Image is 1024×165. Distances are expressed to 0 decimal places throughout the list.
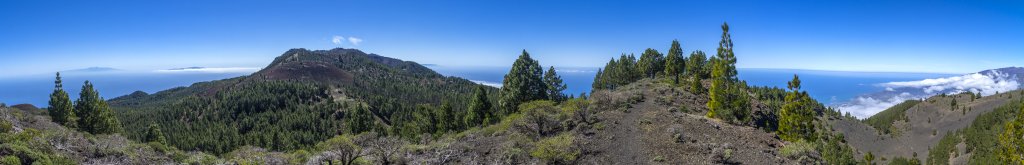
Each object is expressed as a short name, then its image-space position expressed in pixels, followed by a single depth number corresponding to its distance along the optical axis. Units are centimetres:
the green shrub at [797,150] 2366
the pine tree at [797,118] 3522
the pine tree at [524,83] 5522
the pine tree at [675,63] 6796
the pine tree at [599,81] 9401
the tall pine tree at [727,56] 4422
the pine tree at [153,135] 6844
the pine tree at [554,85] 5916
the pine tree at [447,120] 6875
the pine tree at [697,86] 5515
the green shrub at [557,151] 2115
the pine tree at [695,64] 6216
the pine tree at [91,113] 5994
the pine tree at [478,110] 6119
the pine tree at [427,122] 7450
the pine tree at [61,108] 5684
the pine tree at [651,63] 8000
